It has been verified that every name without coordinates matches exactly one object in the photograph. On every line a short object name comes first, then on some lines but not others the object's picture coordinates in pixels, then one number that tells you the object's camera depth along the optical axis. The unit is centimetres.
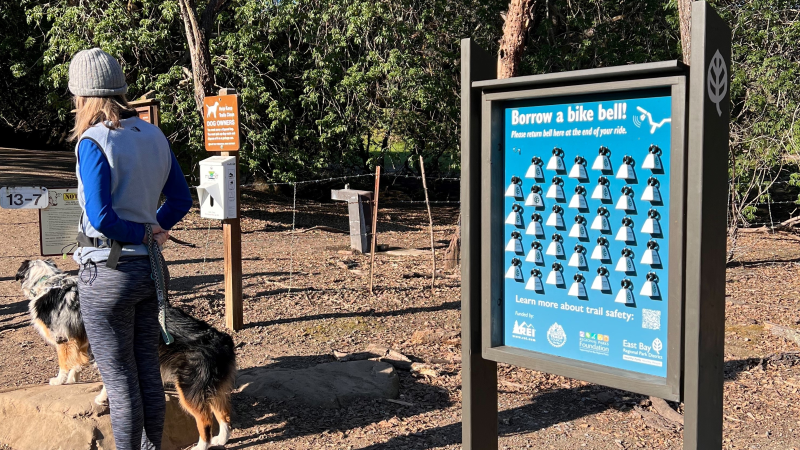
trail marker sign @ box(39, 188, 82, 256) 639
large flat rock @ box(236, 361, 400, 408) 534
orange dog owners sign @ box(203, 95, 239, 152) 694
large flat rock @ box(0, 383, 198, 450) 427
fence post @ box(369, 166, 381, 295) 895
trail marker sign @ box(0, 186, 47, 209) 602
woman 326
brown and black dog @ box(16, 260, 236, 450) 440
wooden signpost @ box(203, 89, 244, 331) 696
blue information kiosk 276
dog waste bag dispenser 678
